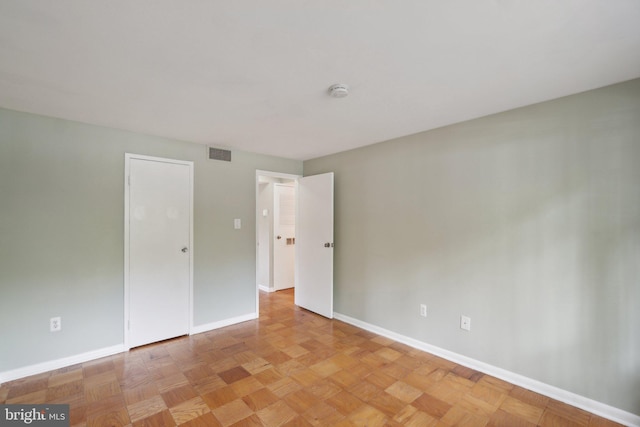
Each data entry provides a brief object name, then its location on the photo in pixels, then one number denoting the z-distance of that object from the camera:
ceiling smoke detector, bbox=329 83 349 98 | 2.01
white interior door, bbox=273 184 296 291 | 5.39
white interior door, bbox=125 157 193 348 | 3.04
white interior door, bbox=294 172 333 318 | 3.95
